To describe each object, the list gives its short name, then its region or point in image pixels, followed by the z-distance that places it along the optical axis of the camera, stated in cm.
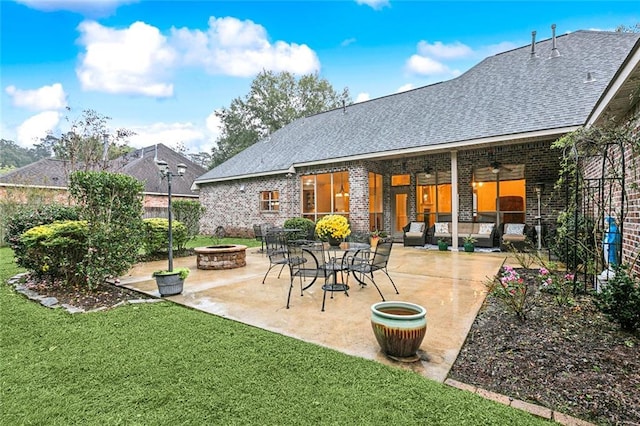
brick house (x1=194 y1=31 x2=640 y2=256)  860
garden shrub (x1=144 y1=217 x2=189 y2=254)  812
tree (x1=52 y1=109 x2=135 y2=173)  1158
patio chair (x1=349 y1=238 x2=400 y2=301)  446
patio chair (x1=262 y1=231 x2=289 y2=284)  540
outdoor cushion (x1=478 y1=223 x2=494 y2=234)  945
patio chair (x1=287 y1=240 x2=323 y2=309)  429
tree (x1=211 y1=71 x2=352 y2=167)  2800
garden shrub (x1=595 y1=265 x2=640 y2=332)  288
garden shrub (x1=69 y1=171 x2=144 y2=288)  481
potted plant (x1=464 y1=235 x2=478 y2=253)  886
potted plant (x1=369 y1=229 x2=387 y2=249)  1040
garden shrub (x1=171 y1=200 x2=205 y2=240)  1219
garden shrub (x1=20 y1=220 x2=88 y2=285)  480
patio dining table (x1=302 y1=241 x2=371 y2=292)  438
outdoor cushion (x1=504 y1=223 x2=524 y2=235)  890
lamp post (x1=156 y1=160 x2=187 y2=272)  514
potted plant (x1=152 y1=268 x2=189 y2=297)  468
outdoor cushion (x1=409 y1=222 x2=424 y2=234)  1060
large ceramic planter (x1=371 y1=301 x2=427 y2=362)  255
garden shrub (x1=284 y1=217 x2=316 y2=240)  1035
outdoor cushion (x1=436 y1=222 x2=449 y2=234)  1014
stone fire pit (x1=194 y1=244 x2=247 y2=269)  686
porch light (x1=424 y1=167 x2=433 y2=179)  1117
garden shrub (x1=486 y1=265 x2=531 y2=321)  343
